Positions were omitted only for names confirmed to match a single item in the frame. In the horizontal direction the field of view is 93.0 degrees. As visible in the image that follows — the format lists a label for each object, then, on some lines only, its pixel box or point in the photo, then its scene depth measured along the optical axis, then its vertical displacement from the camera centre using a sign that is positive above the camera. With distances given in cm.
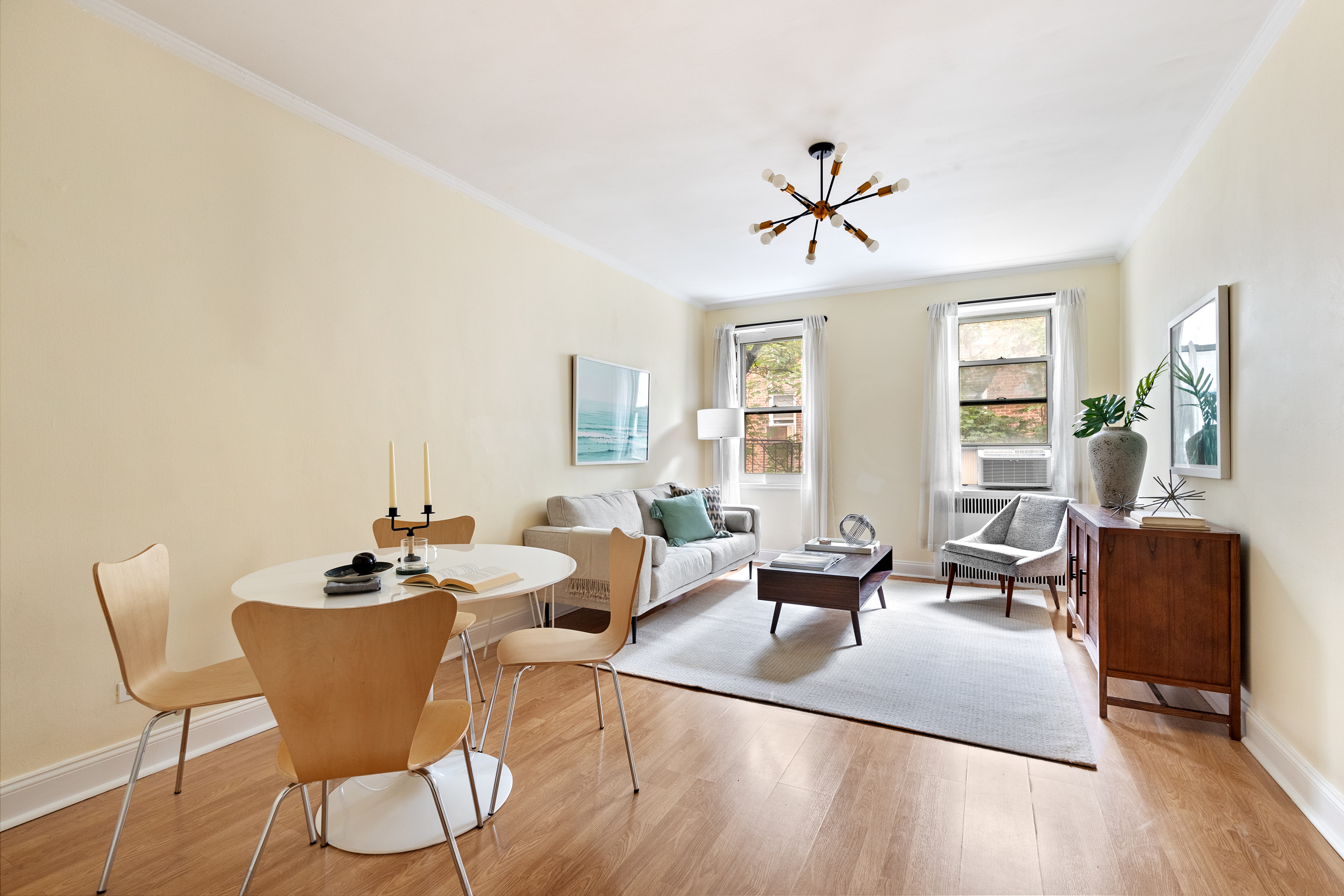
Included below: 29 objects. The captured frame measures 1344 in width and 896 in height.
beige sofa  392 -70
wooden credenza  251 -69
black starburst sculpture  310 -28
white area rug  269 -118
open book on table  177 -39
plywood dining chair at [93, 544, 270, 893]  173 -61
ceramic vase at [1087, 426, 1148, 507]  324 -10
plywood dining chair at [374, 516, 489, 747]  277 -40
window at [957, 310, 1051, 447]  536 +54
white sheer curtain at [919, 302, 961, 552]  548 +4
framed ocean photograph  468 +24
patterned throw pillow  529 -54
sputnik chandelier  299 +125
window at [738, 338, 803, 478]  630 +37
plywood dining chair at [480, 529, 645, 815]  213 -71
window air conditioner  525 -22
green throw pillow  489 -59
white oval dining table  176 -116
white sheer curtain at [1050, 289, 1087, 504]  505 +42
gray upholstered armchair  429 -75
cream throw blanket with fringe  385 -71
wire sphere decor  455 -71
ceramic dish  180 -38
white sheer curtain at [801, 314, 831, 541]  593 +7
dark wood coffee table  362 -84
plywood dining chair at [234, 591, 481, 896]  131 -49
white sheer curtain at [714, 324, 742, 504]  642 +44
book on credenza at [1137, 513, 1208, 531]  265 -34
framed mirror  271 +25
